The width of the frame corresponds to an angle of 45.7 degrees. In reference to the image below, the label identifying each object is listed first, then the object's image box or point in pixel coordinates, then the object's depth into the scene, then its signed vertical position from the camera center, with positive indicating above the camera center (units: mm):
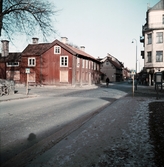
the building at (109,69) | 72375 +3896
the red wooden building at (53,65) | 34000 +2563
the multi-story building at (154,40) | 36531 +7679
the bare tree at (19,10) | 18875 +6814
